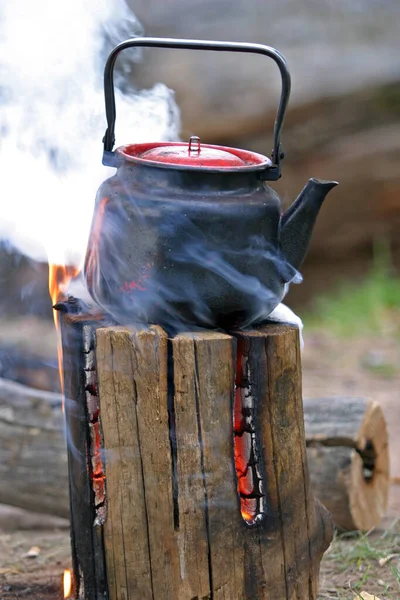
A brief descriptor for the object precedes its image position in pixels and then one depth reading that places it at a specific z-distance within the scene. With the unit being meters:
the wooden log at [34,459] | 6.16
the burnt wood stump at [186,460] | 3.91
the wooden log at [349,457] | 5.97
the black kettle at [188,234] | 3.80
